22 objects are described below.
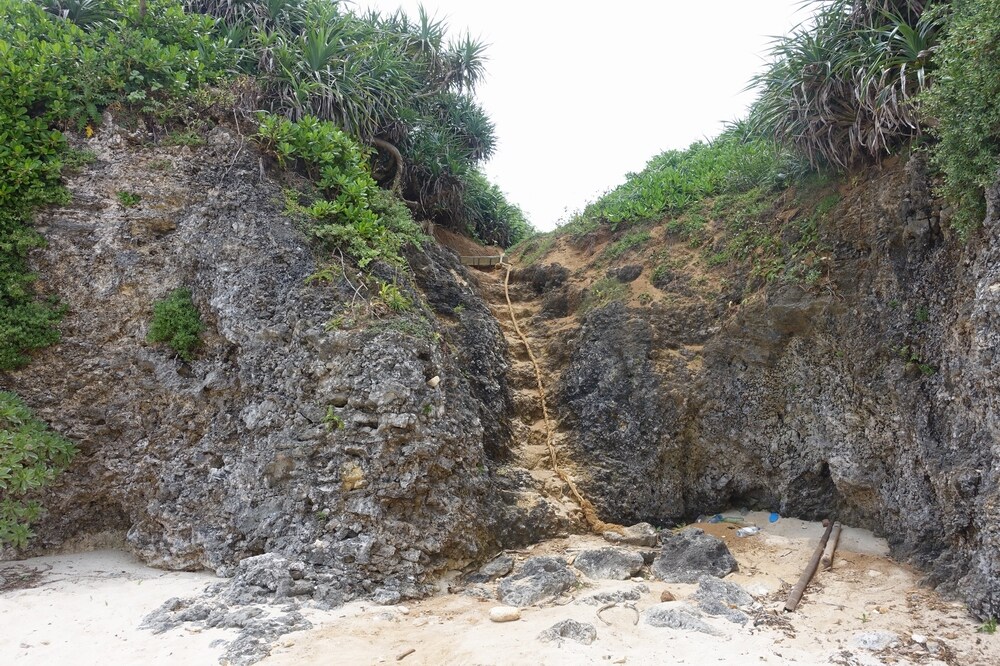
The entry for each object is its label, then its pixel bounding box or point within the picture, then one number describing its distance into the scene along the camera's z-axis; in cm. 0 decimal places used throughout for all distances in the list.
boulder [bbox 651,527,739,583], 642
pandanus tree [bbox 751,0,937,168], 657
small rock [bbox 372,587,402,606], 587
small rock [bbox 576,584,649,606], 580
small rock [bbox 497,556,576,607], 593
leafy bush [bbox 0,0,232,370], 725
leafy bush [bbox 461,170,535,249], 1261
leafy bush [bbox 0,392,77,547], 631
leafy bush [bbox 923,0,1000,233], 534
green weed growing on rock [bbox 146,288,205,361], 736
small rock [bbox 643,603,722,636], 520
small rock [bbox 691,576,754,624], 551
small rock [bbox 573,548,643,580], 645
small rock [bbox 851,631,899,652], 484
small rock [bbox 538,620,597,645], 500
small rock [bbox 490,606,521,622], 549
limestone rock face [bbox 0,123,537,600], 640
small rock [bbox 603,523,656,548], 719
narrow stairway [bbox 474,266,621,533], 783
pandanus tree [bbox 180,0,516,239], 896
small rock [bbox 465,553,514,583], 649
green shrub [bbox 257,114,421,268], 781
